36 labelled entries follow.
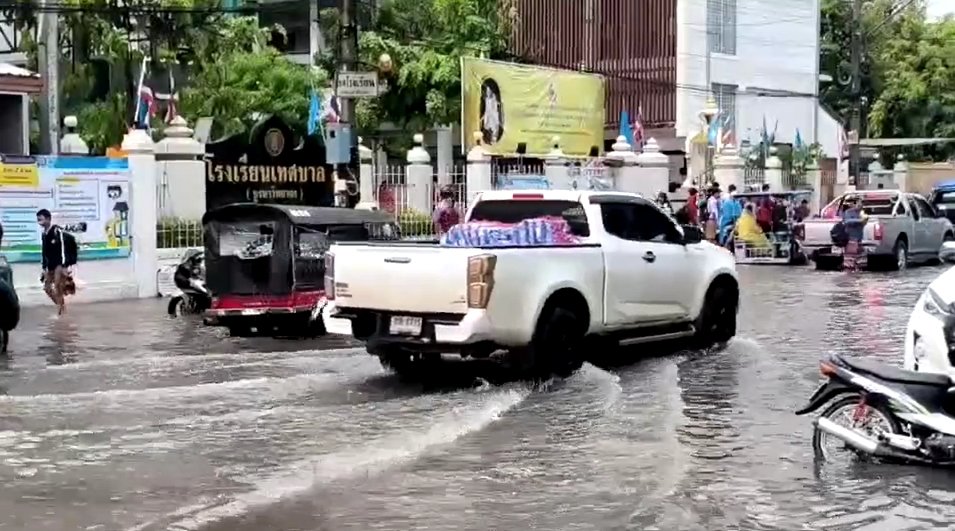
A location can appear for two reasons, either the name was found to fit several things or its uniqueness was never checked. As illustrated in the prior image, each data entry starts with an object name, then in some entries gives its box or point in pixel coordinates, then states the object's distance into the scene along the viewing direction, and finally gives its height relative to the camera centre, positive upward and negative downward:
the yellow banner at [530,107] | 32.94 +1.87
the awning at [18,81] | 24.23 +1.83
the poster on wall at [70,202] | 21.12 -0.26
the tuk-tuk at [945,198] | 36.38 -0.47
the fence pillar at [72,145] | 26.16 +0.75
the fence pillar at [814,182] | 42.84 -0.04
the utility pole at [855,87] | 41.56 +2.90
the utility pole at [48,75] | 26.09 +2.07
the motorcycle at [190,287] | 19.69 -1.44
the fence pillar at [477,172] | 29.91 +0.23
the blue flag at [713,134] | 39.75 +1.34
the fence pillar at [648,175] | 34.12 +0.17
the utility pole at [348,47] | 21.66 +2.14
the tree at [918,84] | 57.81 +4.01
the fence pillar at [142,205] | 23.02 -0.33
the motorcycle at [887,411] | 8.67 -1.46
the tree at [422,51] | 39.62 +3.81
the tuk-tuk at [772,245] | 32.22 -1.47
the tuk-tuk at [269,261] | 16.92 -0.94
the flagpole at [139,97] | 26.17 +1.66
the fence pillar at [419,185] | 29.33 -0.04
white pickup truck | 12.32 -0.99
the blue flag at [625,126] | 37.31 +1.49
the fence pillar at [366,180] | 27.97 +0.07
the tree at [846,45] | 61.19 +6.05
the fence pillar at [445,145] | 38.69 +1.14
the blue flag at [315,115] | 31.27 +1.57
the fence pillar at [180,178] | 24.31 +0.11
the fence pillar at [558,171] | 31.34 +0.25
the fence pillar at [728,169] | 38.72 +0.34
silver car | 29.00 -1.06
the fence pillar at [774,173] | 40.94 +0.23
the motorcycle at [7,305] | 15.68 -1.34
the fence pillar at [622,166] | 33.81 +0.39
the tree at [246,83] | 37.06 +2.83
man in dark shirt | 19.62 -1.00
